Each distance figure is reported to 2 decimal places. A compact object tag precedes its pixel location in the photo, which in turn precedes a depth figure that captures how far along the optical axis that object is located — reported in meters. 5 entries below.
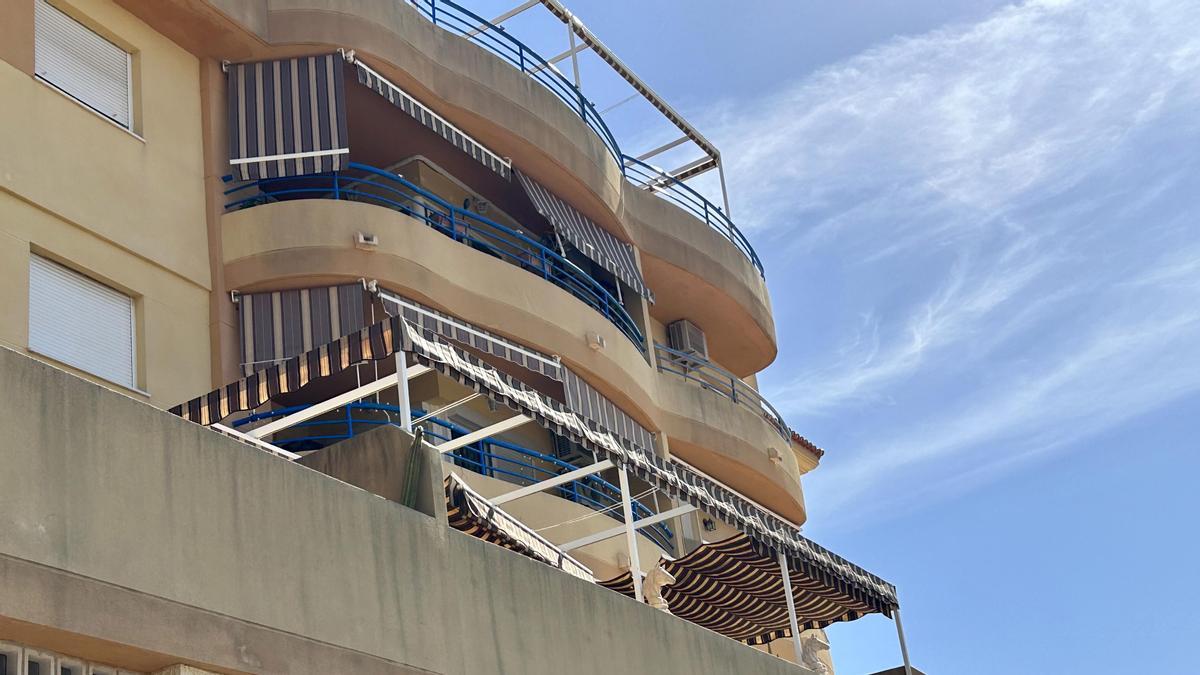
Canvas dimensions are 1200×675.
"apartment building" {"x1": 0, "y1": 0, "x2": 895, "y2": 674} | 7.61
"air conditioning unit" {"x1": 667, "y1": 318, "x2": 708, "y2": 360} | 25.09
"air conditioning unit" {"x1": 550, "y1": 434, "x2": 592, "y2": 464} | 20.42
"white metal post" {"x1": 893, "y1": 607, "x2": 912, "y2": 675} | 17.83
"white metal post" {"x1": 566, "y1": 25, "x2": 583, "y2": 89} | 22.73
